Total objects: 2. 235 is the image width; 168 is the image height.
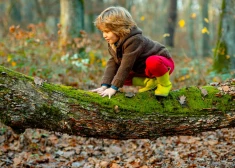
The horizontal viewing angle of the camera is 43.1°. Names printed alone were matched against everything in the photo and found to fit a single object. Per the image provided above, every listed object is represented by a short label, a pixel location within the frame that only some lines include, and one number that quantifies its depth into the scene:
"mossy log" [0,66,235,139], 2.78
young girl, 3.15
